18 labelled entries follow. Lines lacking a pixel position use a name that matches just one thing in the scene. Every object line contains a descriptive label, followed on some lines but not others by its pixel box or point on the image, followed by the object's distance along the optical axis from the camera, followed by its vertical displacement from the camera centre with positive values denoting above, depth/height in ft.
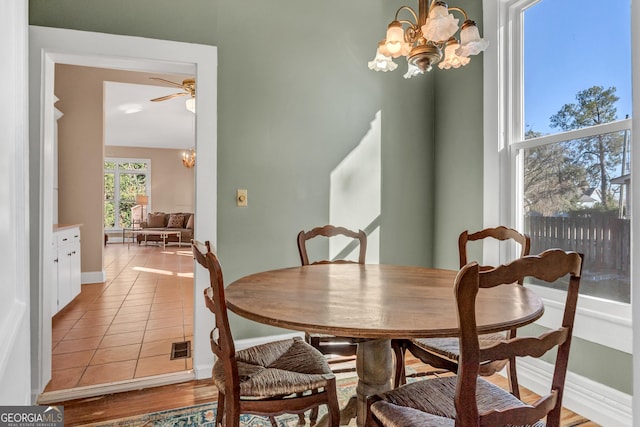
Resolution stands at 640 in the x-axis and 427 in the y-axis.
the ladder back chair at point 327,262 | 6.41 -0.93
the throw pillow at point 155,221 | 33.45 -0.60
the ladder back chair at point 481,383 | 2.91 -1.52
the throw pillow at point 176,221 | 32.83 -0.60
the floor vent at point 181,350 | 8.77 -3.44
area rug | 6.15 -3.59
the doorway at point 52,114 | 6.98 +2.06
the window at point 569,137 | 6.18 +1.53
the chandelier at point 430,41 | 4.69 +2.48
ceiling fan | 13.04 +4.71
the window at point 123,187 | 35.19 +2.75
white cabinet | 11.26 -1.82
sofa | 31.99 -0.96
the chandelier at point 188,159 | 30.09 +4.64
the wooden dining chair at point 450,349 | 5.36 -2.16
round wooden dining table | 3.34 -1.01
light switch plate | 8.48 +0.41
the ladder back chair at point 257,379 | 3.97 -2.02
